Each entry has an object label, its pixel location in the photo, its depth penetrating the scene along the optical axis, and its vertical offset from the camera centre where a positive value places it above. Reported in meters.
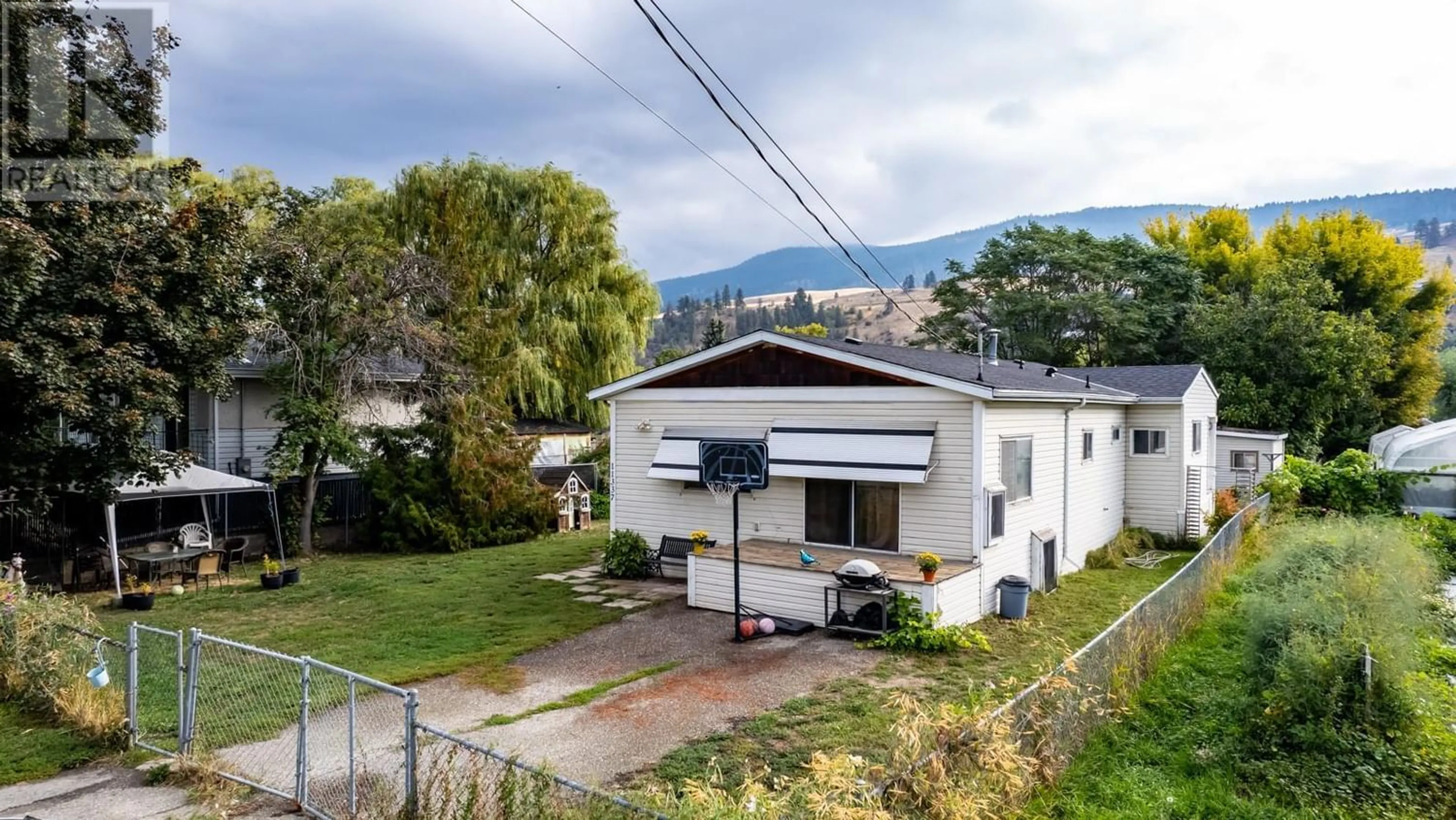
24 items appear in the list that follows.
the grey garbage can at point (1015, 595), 11.34 -2.67
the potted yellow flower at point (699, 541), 12.12 -2.04
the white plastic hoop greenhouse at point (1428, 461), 16.42 -1.13
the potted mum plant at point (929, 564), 9.80 -1.93
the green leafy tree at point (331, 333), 16.31 +1.58
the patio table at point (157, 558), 13.12 -2.59
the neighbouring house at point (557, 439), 25.56 -1.02
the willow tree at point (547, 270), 24.11 +4.71
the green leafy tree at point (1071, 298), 33.62 +5.16
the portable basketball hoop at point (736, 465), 10.47 -0.76
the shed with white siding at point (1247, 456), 22.33 -1.26
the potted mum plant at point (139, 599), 12.18 -3.02
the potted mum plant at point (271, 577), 13.73 -2.99
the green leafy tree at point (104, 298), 10.40 +1.56
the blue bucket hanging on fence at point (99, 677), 6.86 -2.39
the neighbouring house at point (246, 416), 18.42 -0.24
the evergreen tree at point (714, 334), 38.50 +3.76
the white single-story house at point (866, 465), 11.16 -0.87
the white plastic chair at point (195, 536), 15.27 -2.59
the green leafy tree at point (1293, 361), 26.41 +1.77
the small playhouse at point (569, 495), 20.56 -2.34
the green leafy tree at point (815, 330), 51.55 +5.31
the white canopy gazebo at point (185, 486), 13.02 -1.45
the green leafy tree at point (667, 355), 37.44 +2.69
